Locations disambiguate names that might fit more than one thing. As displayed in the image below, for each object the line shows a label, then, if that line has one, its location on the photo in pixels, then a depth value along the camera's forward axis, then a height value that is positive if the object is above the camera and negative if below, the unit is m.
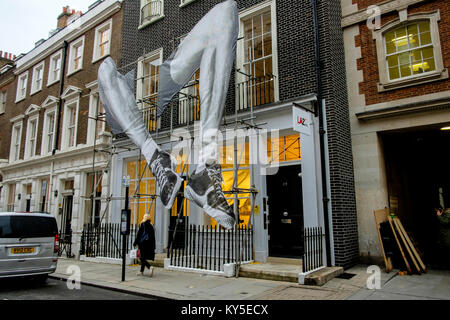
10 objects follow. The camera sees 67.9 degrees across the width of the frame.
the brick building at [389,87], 8.64 +3.45
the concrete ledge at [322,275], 6.98 -1.25
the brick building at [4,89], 22.88 +9.40
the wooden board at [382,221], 7.99 -0.10
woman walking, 8.71 -0.64
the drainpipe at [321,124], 8.34 +2.43
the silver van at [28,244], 7.53 -0.60
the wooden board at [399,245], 7.80 -0.66
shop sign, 8.04 +2.38
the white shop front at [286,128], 8.68 +2.63
